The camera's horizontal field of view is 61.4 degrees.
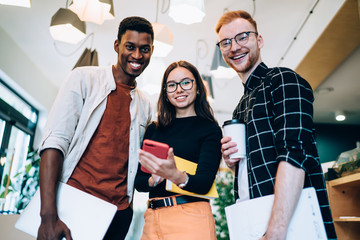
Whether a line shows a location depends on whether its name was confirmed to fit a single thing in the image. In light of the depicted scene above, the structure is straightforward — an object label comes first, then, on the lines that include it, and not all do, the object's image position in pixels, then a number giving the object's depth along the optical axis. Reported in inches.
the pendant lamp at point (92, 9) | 95.6
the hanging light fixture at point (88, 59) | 118.0
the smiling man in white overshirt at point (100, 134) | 47.3
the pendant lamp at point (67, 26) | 106.6
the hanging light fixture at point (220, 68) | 135.3
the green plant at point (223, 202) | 216.1
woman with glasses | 45.5
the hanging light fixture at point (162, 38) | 108.7
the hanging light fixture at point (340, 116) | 213.6
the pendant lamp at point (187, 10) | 94.0
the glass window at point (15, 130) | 180.2
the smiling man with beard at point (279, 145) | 35.7
